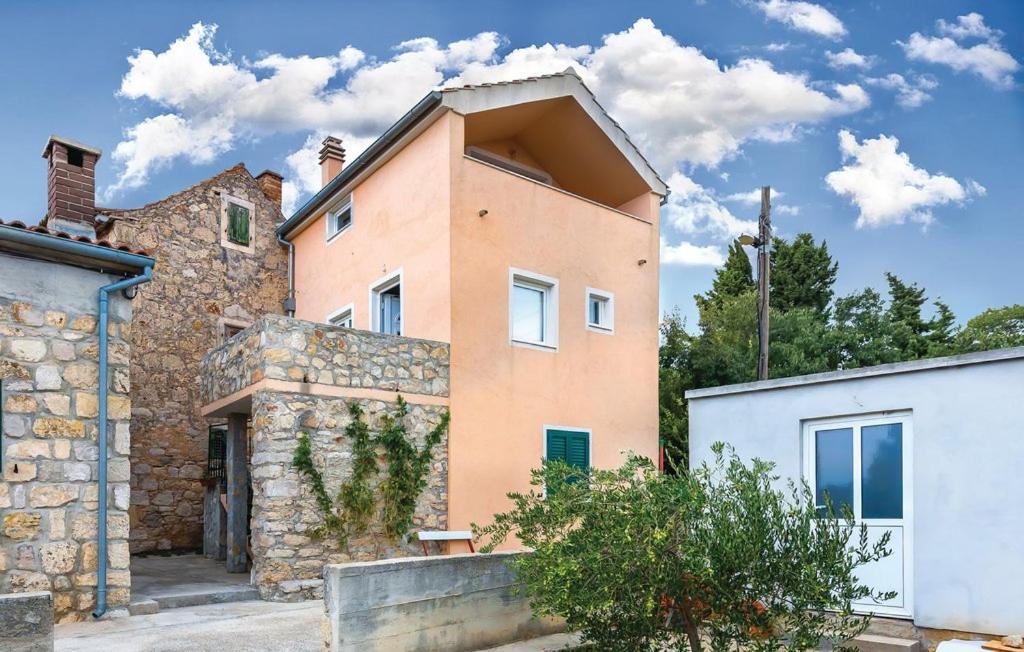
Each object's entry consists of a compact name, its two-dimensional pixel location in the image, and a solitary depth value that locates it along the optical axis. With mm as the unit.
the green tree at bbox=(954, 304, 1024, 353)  25469
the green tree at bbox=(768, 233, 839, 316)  26219
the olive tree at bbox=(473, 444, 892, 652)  5340
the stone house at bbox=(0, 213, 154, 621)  7613
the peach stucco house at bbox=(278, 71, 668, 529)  11555
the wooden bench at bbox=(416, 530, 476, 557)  10484
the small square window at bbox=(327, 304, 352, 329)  14000
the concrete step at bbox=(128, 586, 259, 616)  8352
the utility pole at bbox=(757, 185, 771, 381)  15477
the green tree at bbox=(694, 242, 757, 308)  27172
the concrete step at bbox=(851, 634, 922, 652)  7172
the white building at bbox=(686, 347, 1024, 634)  7039
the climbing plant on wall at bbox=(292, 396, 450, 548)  9766
